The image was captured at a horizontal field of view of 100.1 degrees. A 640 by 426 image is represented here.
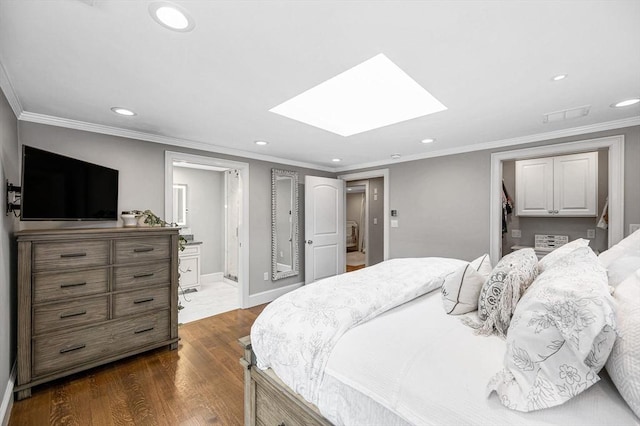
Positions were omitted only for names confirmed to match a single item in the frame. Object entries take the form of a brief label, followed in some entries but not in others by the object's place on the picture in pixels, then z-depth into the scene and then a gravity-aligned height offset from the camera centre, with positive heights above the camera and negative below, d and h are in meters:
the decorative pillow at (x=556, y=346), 0.79 -0.42
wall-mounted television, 1.96 +0.20
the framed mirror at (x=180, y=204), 5.02 +0.16
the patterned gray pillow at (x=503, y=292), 1.24 -0.38
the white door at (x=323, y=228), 4.67 -0.28
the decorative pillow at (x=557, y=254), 1.53 -0.25
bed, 0.81 -0.58
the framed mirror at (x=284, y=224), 4.37 -0.19
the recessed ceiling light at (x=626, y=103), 2.16 +0.91
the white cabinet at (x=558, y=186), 3.59 +0.40
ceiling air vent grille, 2.32 +0.90
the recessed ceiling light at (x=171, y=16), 1.19 +0.92
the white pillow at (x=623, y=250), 1.63 -0.23
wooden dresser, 2.04 -0.74
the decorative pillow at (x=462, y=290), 1.46 -0.43
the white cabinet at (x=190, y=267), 4.75 -0.99
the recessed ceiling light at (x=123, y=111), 2.35 +0.90
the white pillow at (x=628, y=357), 0.74 -0.42
